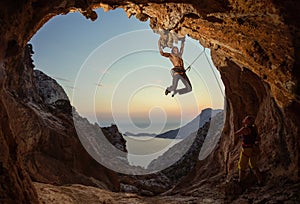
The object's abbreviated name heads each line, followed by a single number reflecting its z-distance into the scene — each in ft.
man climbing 37.93
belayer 24.32
